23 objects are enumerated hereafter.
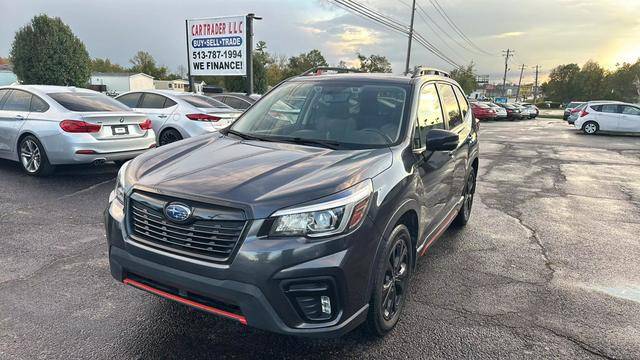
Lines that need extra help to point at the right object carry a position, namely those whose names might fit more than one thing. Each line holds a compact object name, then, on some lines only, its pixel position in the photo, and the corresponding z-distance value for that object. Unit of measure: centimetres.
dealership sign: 1731
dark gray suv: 237
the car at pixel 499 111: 3503
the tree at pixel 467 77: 8548
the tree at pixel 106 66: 10550
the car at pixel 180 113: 912
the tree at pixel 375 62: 7532
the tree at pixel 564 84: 9438
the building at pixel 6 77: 5652
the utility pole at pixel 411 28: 3539
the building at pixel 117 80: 7343
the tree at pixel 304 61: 8100
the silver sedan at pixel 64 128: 687
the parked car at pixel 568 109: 3562
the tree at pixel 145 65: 10344
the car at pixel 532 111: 4169
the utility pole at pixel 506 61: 8925
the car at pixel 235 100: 1280
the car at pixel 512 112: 3750
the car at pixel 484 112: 3326
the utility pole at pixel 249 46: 1675
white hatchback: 2181
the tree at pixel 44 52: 2045
